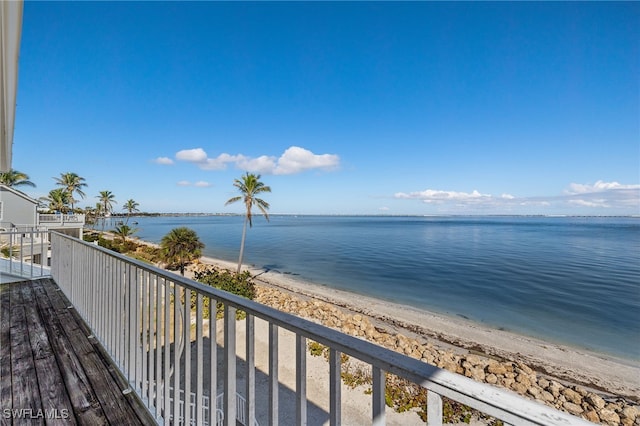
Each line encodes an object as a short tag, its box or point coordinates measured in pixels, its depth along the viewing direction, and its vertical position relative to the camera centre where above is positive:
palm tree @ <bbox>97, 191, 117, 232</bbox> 38.16 +2.82
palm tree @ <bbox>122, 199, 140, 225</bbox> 47.19 +2.45
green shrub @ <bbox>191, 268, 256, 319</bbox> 11.16 -2.77
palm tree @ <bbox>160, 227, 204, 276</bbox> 16.05 -1.71
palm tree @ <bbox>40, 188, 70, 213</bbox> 26.20 +2.19
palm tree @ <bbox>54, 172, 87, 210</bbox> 26.95 +3.79
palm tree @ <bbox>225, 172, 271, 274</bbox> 18.55 +1.97
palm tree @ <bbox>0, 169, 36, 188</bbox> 19.18 +3.12
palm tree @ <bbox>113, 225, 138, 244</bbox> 24.30 -0.99
